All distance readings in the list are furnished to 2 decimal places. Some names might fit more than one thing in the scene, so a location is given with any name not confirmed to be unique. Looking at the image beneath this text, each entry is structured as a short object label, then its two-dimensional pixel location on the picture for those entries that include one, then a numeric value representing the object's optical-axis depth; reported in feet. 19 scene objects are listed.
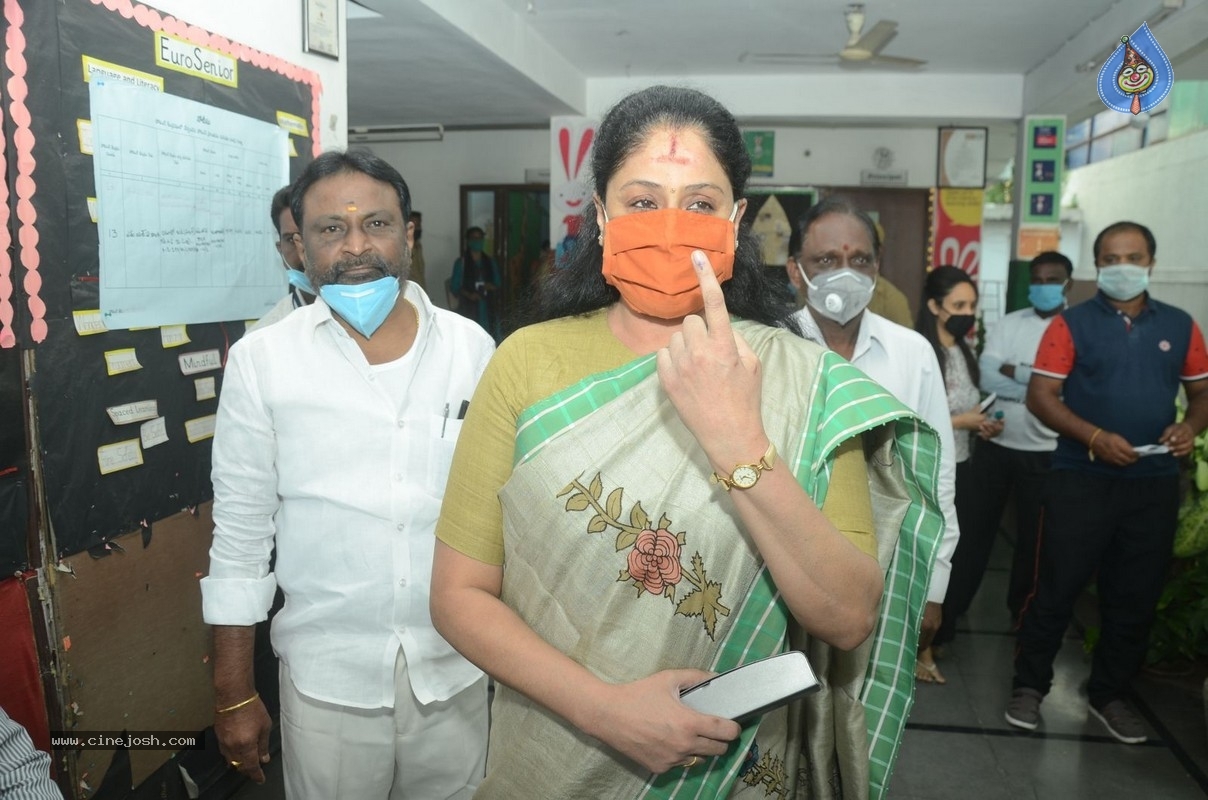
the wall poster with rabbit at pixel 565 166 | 24.47
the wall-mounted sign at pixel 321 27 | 9.13
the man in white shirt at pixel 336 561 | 5.33
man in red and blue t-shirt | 9.73
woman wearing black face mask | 11.51
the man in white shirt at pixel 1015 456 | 12.46
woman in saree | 3.26
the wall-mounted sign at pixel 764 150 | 28.07
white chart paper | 6.72
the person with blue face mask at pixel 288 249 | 8.08
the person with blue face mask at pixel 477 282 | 30.12
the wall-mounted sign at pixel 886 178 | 27.89
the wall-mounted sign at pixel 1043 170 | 23.24
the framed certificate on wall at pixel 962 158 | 27.02
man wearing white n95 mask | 7.58
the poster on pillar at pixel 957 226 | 27.84
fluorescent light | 29.73
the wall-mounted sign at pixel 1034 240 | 23.34
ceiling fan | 16.72
